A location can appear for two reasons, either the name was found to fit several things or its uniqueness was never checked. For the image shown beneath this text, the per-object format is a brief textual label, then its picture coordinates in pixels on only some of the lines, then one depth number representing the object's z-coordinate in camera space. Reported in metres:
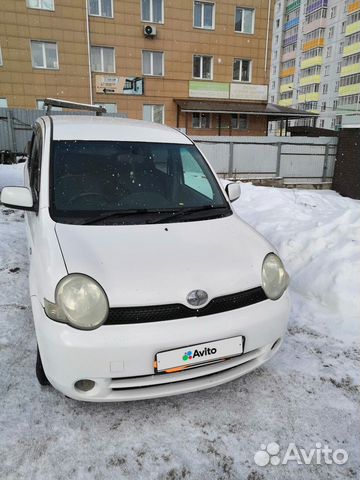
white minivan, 1.87
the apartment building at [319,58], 51.56
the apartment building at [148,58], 18.70
